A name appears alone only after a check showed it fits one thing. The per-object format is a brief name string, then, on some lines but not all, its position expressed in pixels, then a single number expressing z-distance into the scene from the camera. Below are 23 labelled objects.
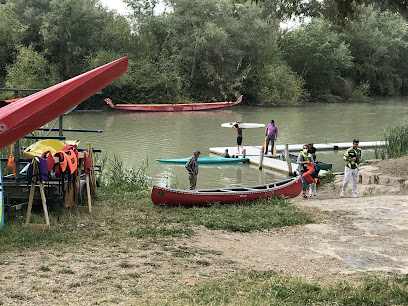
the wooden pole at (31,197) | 8.65
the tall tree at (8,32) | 44.28
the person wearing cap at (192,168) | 13.62
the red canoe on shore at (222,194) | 11.02
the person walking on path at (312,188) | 13.95
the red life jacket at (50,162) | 9.18
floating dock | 19.66
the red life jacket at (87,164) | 10.48
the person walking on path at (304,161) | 13.38
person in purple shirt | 21.44
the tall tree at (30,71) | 43.38
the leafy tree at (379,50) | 61.00
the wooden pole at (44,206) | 8.64
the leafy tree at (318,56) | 58.66
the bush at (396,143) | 18.36
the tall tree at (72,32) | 45.25
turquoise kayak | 19.97
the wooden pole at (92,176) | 10.82
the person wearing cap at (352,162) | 12.98
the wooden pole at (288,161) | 18.66
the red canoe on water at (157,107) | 43.44
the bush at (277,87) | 53.59
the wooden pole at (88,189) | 9.94
